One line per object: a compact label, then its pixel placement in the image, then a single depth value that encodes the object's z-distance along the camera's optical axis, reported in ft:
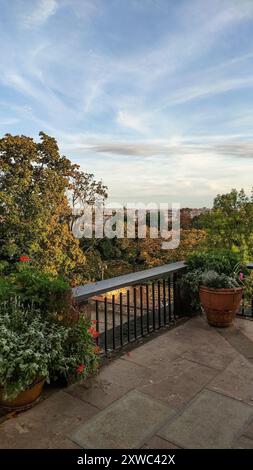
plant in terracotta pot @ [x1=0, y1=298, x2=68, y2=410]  5.84
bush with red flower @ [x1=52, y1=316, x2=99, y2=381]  6.95
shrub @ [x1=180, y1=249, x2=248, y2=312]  11.68
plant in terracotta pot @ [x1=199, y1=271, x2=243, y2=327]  11.34
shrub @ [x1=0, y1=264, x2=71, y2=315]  7.08
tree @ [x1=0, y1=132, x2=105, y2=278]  30.42
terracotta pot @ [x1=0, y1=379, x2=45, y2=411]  6.46
